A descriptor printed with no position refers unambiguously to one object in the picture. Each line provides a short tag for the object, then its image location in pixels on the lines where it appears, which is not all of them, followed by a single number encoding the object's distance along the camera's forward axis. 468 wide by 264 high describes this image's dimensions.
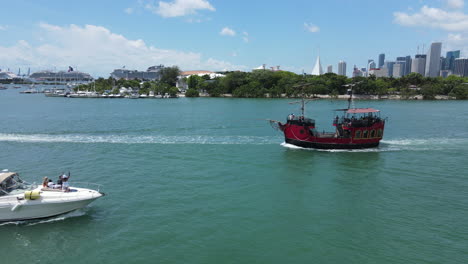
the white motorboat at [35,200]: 17.44
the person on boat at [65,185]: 18.55
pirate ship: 36.69
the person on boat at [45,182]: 18.53
